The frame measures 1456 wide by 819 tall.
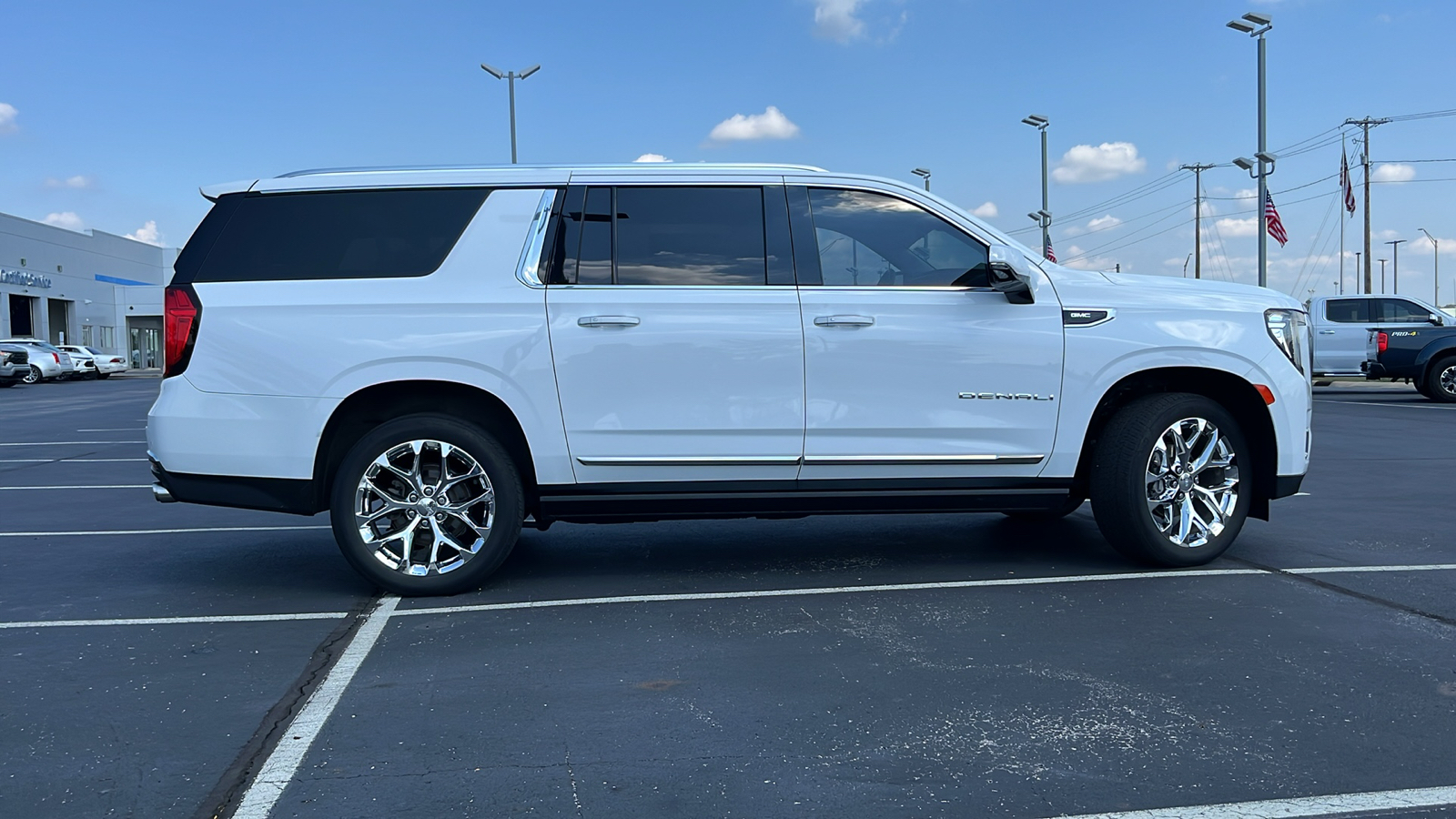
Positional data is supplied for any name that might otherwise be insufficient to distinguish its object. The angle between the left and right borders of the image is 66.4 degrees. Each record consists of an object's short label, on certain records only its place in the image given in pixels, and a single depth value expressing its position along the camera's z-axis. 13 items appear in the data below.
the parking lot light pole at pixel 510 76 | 32.88
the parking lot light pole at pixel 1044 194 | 36.94
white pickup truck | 22.25
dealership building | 56.16
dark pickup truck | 19.86
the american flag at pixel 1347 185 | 38.31
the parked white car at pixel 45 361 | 37.00
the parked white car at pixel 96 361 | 41.62
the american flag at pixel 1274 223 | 28.80
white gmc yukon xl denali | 5.11
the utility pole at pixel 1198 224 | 59.52
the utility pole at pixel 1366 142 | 44.50
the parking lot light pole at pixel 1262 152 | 26.16
